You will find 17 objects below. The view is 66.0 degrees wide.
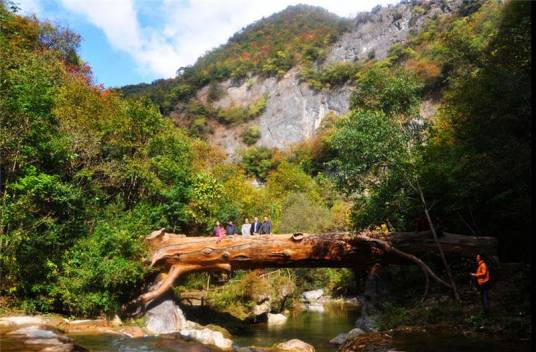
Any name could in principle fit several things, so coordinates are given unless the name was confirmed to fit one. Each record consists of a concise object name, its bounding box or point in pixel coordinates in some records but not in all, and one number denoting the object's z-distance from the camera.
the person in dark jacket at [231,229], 16.61
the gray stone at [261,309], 20.89
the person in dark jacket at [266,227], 16.42
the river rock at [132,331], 13.62
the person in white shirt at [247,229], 17.59
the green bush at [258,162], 67.75
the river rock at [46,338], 8.41
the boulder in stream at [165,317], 14.95
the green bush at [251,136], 78.51
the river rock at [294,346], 13.27
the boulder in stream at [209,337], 13.61
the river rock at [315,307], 26.98
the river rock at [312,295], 30.92
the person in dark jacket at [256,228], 17.03
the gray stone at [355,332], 13.43
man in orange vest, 10.11
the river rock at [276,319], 21.59
